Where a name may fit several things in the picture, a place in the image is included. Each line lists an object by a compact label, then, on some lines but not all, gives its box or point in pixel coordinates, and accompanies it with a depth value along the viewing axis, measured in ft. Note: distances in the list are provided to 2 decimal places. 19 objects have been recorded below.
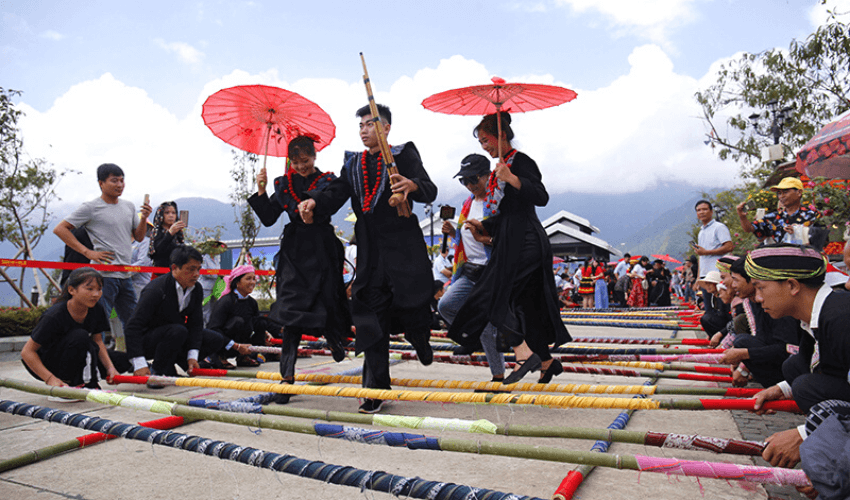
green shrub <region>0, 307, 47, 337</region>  23.17
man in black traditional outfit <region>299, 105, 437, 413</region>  11.25
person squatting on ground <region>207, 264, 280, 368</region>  17.58
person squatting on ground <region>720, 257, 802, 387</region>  10.21
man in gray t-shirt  15.74
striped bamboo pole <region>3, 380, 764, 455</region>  6.08
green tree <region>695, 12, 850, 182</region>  48.80
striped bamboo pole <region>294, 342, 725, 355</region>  14.90
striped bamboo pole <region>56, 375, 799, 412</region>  7.74
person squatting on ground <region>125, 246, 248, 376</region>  13.97
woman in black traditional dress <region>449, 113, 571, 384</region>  11.17
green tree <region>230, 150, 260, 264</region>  49.49
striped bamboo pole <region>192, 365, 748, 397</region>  9.53
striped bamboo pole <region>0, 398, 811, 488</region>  5.20
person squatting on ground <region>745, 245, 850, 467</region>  6.26
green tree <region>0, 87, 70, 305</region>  34.37
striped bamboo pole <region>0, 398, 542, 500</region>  5.48
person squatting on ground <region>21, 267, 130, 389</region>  12.00
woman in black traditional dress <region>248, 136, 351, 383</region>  12.21
